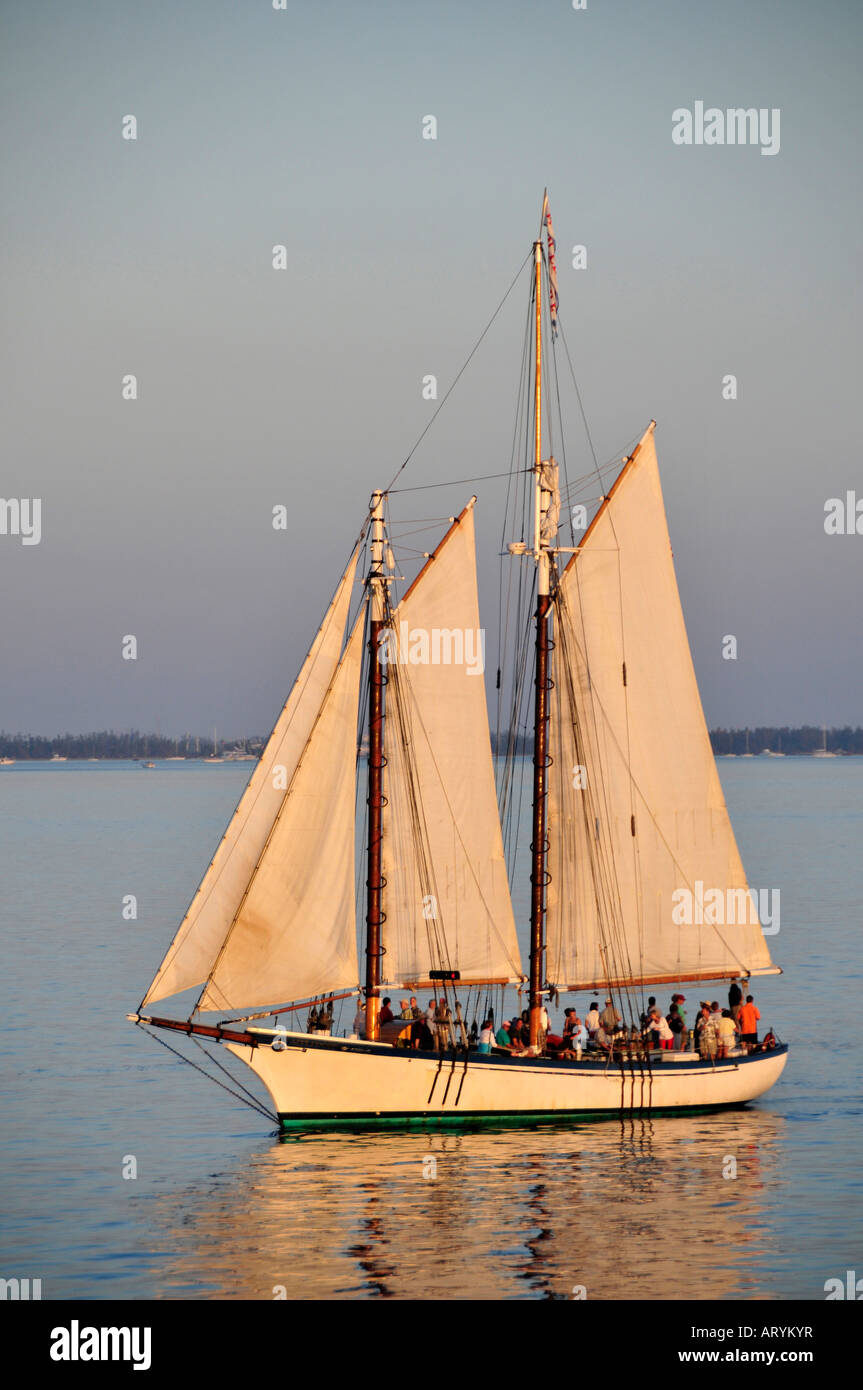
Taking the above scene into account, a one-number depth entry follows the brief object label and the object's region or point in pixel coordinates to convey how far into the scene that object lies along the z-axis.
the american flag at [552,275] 53.69
